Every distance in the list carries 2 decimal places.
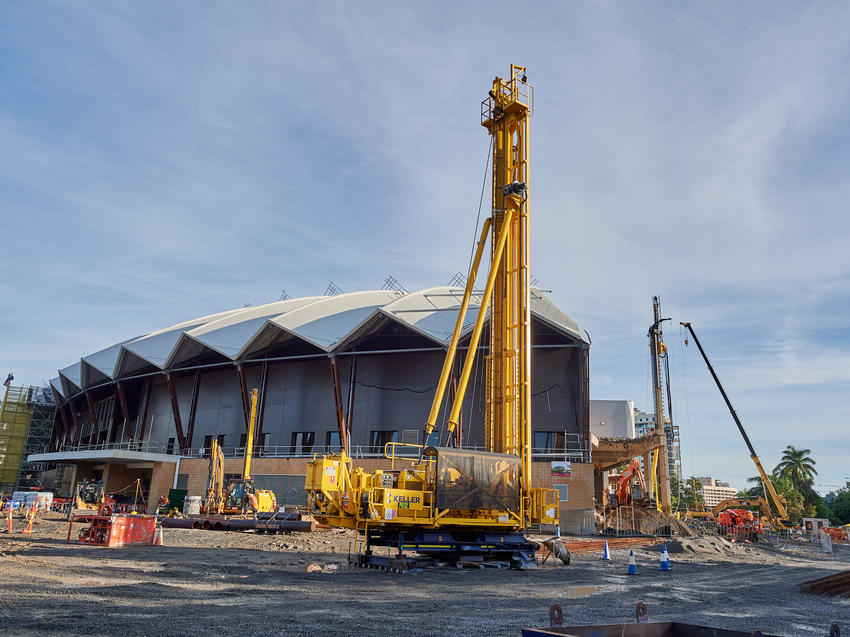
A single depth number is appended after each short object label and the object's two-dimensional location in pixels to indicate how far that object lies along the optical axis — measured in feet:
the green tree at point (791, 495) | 215.31
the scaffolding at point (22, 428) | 242.58
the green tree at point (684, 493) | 391.63
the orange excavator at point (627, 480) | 128.67
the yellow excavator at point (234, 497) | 102.06
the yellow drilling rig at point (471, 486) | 53.47
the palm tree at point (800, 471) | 255.70
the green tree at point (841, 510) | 222.28
